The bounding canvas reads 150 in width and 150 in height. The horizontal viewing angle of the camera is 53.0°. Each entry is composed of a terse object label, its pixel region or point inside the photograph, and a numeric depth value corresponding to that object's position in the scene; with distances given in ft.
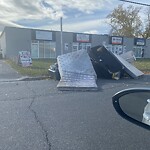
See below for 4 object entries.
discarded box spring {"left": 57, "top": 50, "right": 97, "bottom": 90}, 19.59
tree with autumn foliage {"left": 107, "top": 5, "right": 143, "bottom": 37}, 128.06
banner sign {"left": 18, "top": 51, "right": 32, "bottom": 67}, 43.46
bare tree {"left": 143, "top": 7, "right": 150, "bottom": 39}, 126.72
